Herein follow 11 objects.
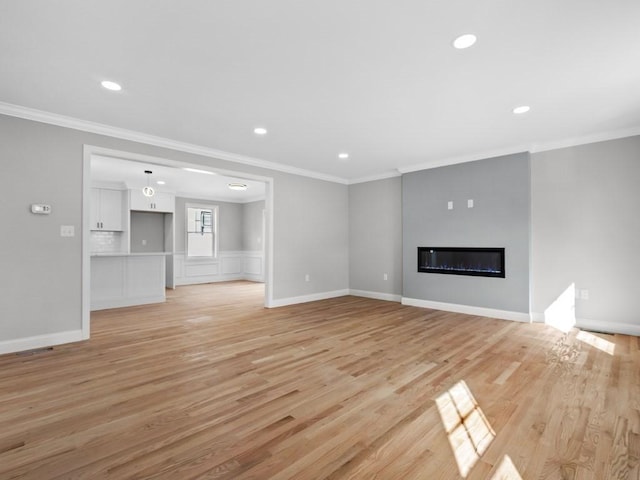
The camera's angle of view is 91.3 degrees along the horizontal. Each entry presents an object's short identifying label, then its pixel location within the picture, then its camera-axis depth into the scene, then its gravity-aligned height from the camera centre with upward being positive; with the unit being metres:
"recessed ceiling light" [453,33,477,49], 2.15 +1.40
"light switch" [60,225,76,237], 3.61 +0.10
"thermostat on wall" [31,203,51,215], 3.43 +0.34
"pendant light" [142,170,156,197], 6.78 +1.08
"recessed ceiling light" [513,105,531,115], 3.30 +1.41
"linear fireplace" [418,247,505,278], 4.88 -0.34
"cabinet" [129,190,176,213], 7.88 +0.99
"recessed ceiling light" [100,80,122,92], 2.78 +1.39
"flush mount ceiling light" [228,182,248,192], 7.63 +1.34
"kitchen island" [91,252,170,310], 5.45 -0.74
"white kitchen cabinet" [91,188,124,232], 7.55 +0.74
